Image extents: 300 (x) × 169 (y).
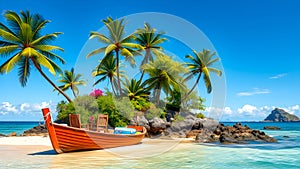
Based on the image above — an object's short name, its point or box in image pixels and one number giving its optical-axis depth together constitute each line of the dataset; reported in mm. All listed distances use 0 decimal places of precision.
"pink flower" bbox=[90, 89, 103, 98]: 21169
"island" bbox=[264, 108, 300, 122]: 109450
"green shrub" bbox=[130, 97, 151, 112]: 21742
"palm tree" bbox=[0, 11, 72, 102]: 18531
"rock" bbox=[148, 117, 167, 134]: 19127
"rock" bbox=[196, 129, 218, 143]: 15461
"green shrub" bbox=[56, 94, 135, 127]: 19188
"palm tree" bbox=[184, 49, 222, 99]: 28266
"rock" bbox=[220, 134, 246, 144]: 15122
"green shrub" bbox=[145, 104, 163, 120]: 21844
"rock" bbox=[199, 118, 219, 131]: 21109
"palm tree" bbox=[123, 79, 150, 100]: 23269
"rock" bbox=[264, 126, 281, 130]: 43053
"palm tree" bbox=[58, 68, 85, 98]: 30859
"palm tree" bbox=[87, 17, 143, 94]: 22719
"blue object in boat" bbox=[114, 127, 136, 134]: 11597
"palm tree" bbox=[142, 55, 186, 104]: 23391
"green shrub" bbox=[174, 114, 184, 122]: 22042
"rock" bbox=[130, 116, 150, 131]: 18953
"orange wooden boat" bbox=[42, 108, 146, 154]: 9211
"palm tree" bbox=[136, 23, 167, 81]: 26925
